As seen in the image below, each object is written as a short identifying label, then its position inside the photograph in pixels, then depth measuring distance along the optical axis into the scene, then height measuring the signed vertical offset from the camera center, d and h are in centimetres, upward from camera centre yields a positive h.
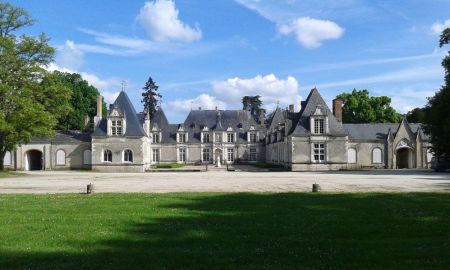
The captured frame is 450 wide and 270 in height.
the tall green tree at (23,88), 3309 +518
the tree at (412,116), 6338 +504
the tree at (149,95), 8462 +1109
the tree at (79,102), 6191 +755
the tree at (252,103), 11006 +1219
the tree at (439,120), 3375 +255
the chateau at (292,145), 4444 +97
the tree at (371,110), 6278 +579
